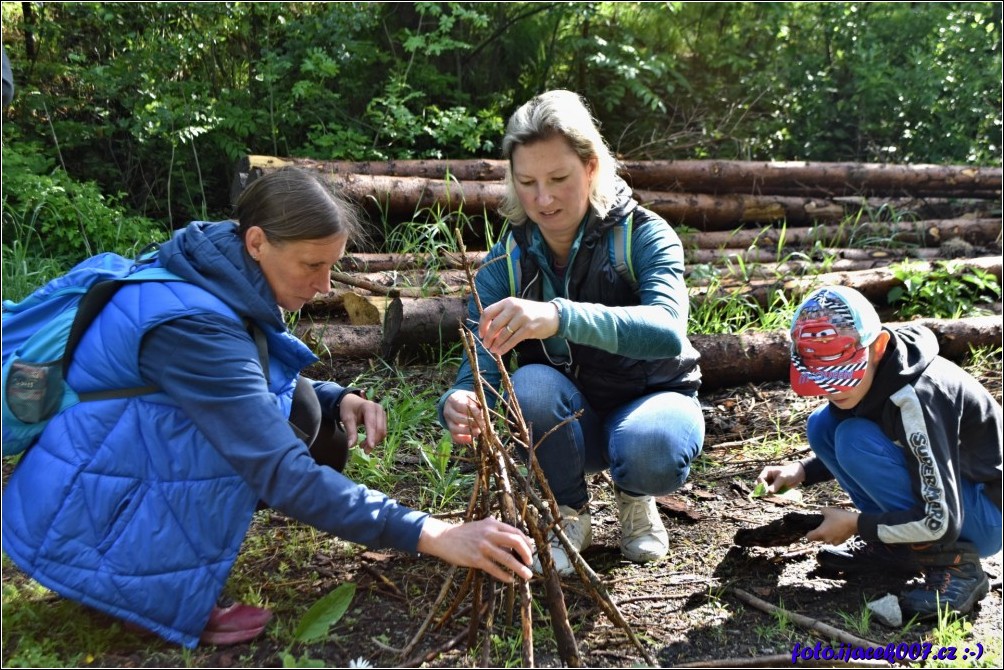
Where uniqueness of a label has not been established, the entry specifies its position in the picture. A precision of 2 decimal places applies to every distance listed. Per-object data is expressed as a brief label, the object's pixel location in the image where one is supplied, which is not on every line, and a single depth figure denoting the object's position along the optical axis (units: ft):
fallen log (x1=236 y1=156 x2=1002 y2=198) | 20.43
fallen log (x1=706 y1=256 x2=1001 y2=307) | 17.33
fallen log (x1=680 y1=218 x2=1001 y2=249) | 21.62
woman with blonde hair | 9.45
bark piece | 9.45
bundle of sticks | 7.54
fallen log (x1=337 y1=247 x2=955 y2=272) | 17.53
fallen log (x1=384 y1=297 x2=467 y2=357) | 14.78
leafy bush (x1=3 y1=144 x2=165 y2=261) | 18.16
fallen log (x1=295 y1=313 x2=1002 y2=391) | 14.92
